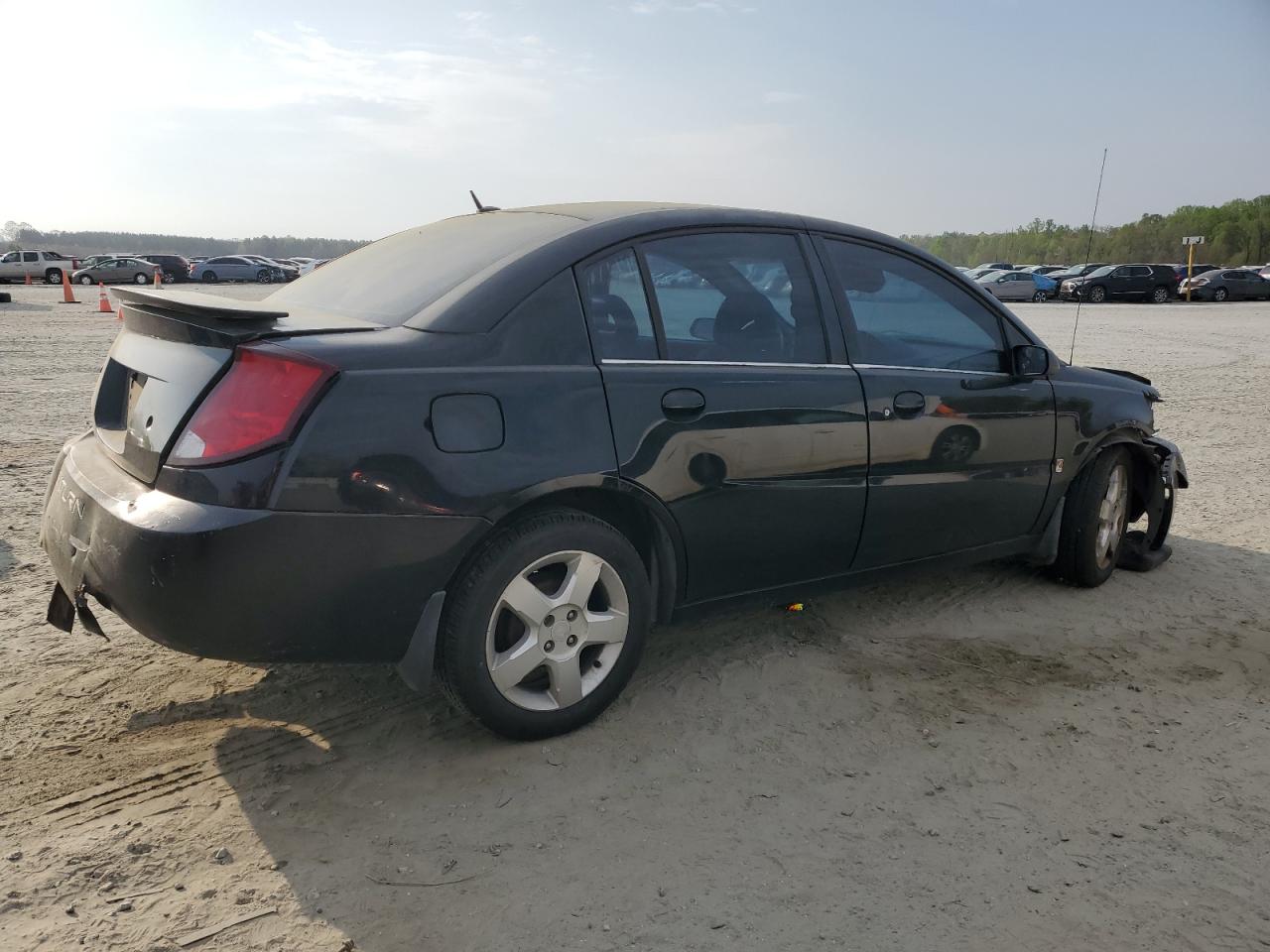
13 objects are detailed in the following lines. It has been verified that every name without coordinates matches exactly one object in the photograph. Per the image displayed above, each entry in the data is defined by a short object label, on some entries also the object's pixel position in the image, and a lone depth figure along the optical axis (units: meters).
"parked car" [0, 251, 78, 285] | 45.16
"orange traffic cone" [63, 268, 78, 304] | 29.11
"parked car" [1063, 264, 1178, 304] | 40.09
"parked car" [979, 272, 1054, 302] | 41.84
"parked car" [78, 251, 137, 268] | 48.20
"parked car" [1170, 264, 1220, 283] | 42.44
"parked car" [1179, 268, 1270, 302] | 41.28
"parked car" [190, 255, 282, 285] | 50.28
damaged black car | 2.71
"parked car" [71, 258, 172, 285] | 46.41
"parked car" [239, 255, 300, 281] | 52.91
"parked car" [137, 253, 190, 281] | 49.88
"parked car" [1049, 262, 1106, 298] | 41.94
